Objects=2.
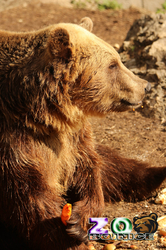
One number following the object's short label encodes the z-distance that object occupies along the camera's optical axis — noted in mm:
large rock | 11062
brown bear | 5859
